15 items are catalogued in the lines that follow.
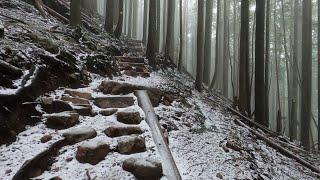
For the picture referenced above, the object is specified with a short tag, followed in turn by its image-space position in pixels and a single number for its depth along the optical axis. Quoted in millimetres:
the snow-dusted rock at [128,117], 2758
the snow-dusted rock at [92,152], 2168
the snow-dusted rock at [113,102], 3069
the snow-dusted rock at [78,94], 3052
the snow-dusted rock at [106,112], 2878
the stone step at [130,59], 5365
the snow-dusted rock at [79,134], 2368
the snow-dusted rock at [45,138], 2268
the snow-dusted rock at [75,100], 2889
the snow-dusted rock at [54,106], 2675
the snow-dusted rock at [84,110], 2790
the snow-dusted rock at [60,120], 2512
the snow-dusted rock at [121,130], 2516
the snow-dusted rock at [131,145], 2338
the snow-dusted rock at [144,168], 2090
